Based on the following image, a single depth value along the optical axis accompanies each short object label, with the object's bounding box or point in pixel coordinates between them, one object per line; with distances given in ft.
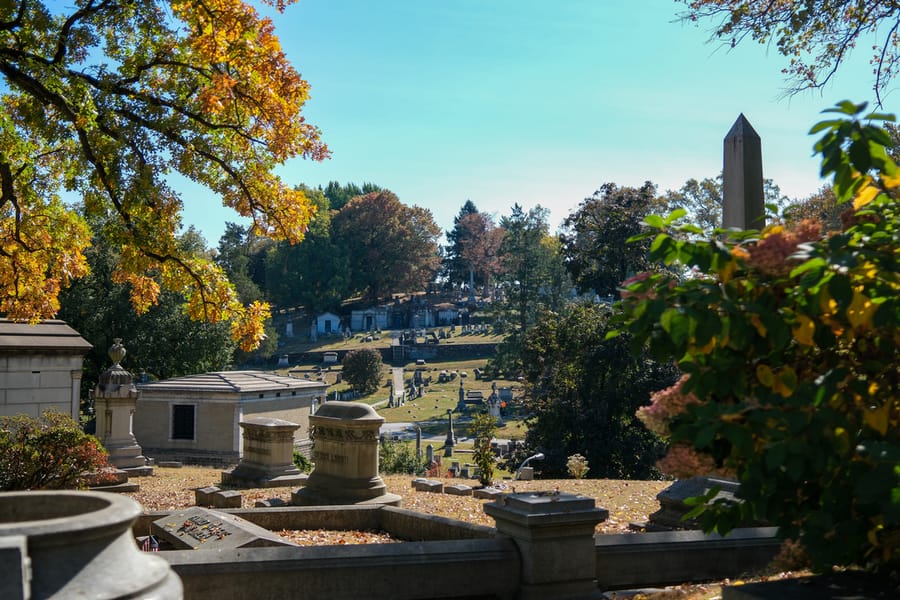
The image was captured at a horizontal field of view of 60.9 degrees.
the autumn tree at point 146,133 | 33.81
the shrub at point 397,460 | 75.15
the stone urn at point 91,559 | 9.21
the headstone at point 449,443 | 109.50
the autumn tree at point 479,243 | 312.29
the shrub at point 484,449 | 50.34
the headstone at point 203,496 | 38.82
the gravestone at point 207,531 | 25.03
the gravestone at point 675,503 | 30.55
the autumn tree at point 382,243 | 280.10
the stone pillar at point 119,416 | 60.18
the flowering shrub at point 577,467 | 56.44
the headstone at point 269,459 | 50.60
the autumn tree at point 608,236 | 118.62
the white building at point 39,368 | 61.67
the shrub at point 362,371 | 169.99
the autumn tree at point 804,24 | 36.83
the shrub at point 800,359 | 10.37
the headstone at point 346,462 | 40.11
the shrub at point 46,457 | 38.06
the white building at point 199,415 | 91.91
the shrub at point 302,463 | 69.15
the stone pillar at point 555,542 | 19.52
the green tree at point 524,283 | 201.16
